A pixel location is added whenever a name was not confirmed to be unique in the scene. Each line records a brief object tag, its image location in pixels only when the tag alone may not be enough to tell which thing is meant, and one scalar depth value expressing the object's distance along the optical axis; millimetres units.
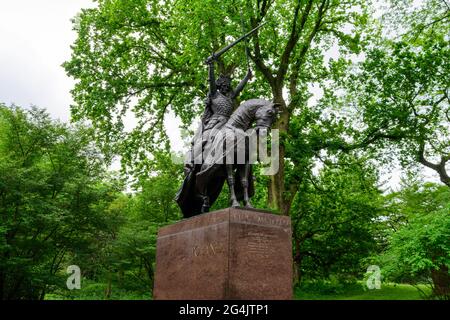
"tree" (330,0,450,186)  18069
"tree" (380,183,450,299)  13398
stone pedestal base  7117
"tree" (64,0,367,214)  17219
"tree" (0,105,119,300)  19391
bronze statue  8469
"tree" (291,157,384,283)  22469
